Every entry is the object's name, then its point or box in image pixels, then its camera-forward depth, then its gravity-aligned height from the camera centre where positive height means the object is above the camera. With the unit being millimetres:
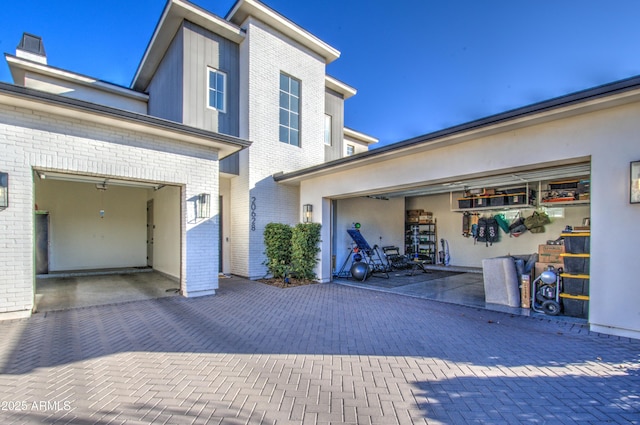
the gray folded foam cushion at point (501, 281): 6012 -1450
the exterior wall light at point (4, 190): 4816 +287
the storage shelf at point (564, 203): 8633 +253
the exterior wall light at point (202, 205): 6914 +95
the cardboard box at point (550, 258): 5680 -904
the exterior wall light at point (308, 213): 9453 -100
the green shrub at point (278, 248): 9125 -1179
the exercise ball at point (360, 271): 9102 -1849
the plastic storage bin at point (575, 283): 4969 -1218
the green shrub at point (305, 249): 8859 -1175
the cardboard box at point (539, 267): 5647 -1084
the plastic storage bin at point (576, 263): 4938 -860
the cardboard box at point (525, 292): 5836 -1579
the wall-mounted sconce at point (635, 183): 4078 +397
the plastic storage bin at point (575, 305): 5000 -1601
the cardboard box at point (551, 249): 5676 -728
